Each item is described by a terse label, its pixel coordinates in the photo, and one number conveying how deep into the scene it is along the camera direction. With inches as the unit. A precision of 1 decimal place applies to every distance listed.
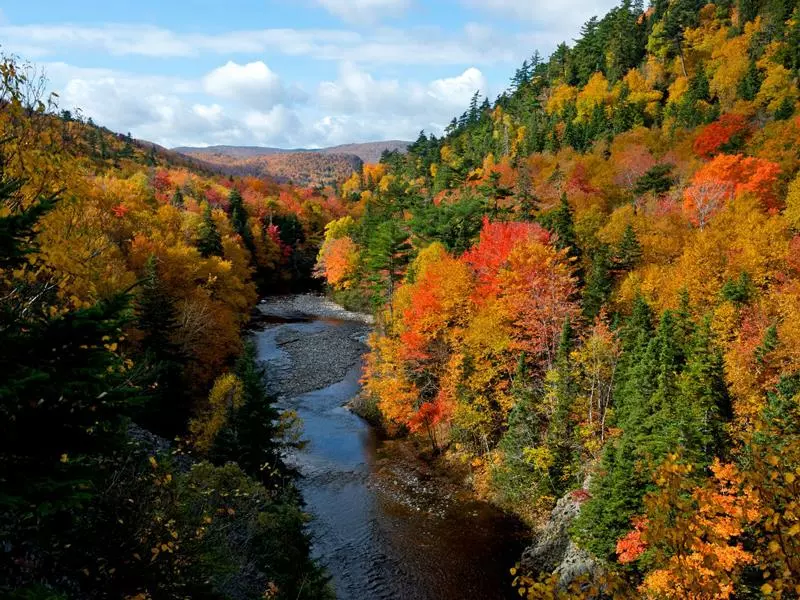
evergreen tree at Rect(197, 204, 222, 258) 2268.7
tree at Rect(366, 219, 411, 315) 1921.8
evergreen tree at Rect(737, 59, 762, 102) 2314.2
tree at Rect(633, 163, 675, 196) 1920.5
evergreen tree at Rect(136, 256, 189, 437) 1182.3
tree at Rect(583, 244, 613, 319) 1310.3
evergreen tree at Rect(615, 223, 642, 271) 1439.5
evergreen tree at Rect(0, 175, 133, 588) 227.9
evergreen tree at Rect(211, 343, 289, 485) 935.0
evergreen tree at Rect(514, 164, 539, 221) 1815.9
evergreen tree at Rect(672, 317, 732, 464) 746.2
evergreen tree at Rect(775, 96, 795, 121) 2066.9
